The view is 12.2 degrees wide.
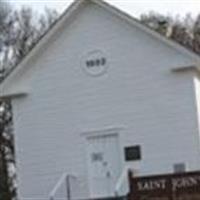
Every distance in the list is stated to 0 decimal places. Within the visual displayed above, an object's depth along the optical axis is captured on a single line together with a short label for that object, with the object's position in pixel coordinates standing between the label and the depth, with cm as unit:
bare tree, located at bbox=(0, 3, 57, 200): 4900
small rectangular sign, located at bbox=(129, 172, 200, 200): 2044
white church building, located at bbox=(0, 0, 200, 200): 3047
